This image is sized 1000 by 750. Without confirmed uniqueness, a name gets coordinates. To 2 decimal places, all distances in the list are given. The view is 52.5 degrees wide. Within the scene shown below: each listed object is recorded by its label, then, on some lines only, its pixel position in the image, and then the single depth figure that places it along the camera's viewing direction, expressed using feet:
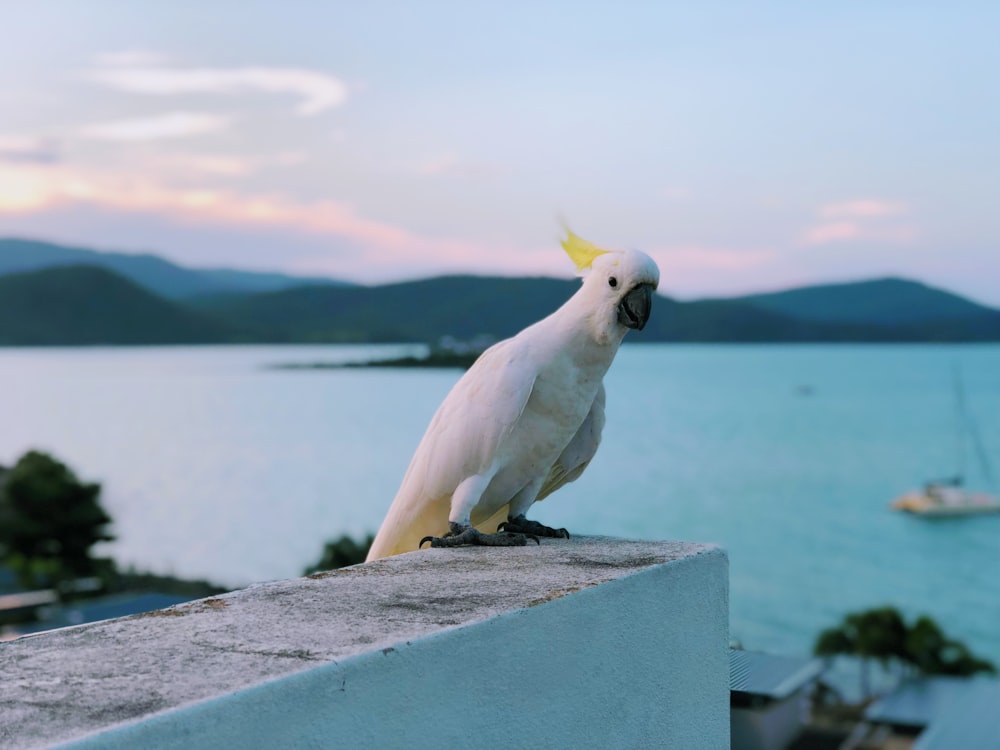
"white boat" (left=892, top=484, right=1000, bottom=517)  131.95
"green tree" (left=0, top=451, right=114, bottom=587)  69.36
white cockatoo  8.28
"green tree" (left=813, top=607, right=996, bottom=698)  61.26
